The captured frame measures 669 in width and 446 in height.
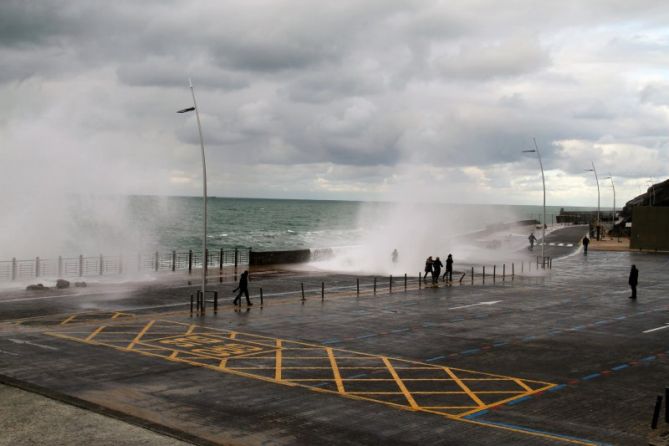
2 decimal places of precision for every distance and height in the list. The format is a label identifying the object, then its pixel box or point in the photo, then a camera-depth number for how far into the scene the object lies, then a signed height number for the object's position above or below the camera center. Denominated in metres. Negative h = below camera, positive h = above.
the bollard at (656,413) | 11.38 -3.16
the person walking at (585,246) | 56.91 -1.72
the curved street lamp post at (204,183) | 25.24 +1.37
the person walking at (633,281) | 30.91 -2.50
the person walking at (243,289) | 26.44 -2.73
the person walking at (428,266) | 36.44 -2.37
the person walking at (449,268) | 37.20 -2.47
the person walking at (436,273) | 35.81 -2.66
